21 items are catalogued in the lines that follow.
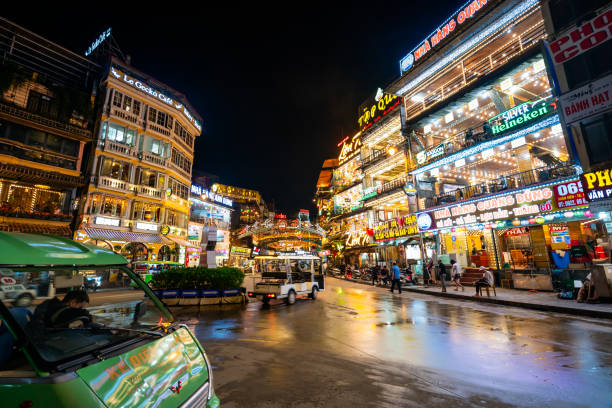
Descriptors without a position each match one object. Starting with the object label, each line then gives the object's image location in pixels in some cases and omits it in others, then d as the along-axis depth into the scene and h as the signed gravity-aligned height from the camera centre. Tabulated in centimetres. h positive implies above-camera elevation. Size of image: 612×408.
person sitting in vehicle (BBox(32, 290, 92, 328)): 237 -44
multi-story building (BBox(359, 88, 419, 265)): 2850 +1058
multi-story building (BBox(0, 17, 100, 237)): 2078 +1095
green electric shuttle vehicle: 172 -68
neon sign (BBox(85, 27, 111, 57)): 2911 +2382
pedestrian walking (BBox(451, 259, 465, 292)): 1812 -103
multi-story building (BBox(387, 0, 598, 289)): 1653 +793
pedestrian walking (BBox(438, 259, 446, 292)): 1741 -89
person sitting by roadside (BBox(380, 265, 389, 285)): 2397 -125
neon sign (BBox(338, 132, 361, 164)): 3959 +1738
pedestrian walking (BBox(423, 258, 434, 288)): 2106 -102
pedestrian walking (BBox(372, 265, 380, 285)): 2589 -135
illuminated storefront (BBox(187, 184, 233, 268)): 3581 +658
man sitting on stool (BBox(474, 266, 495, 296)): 1447 -120
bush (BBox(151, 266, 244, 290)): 1409 -83
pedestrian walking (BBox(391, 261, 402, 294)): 1862 -109
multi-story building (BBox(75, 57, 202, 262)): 2434 +906
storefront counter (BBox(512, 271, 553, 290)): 1566 -131
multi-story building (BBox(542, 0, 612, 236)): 1284 +863
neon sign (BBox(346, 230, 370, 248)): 3459 +293
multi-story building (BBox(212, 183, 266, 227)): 7419 +1780
